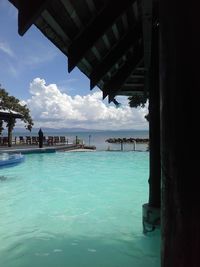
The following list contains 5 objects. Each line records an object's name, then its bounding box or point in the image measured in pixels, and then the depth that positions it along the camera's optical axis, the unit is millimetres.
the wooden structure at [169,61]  1050
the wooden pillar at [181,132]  1046
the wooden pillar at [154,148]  3742
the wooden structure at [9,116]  17325
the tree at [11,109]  19241
